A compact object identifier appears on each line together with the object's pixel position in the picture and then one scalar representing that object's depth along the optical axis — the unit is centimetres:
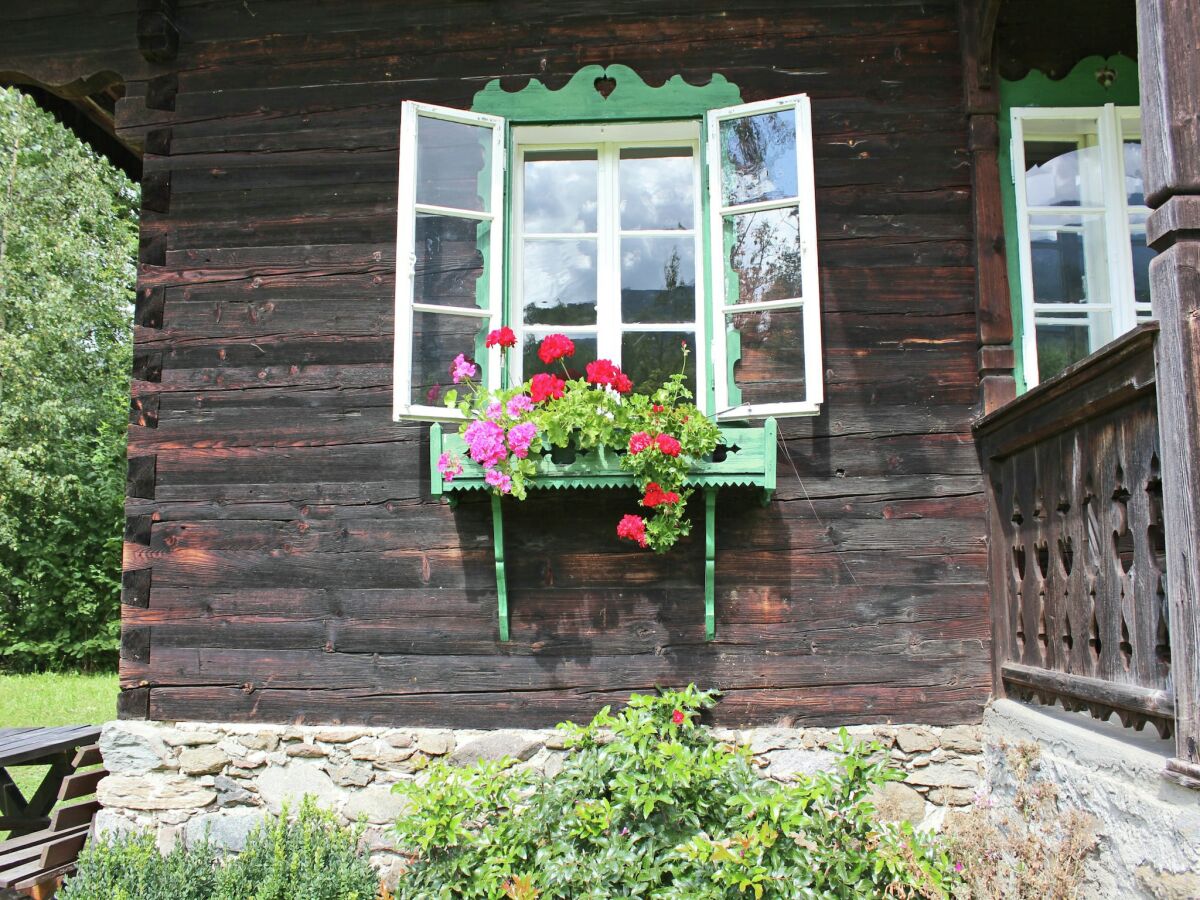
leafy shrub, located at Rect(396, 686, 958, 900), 307
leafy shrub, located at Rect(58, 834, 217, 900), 331
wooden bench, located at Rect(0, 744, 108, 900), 365
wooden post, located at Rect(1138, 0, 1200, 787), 229
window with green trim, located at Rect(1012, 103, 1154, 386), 380
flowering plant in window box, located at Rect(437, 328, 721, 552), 341
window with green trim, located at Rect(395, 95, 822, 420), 367
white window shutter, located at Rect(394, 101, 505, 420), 368
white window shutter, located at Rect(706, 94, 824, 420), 363
